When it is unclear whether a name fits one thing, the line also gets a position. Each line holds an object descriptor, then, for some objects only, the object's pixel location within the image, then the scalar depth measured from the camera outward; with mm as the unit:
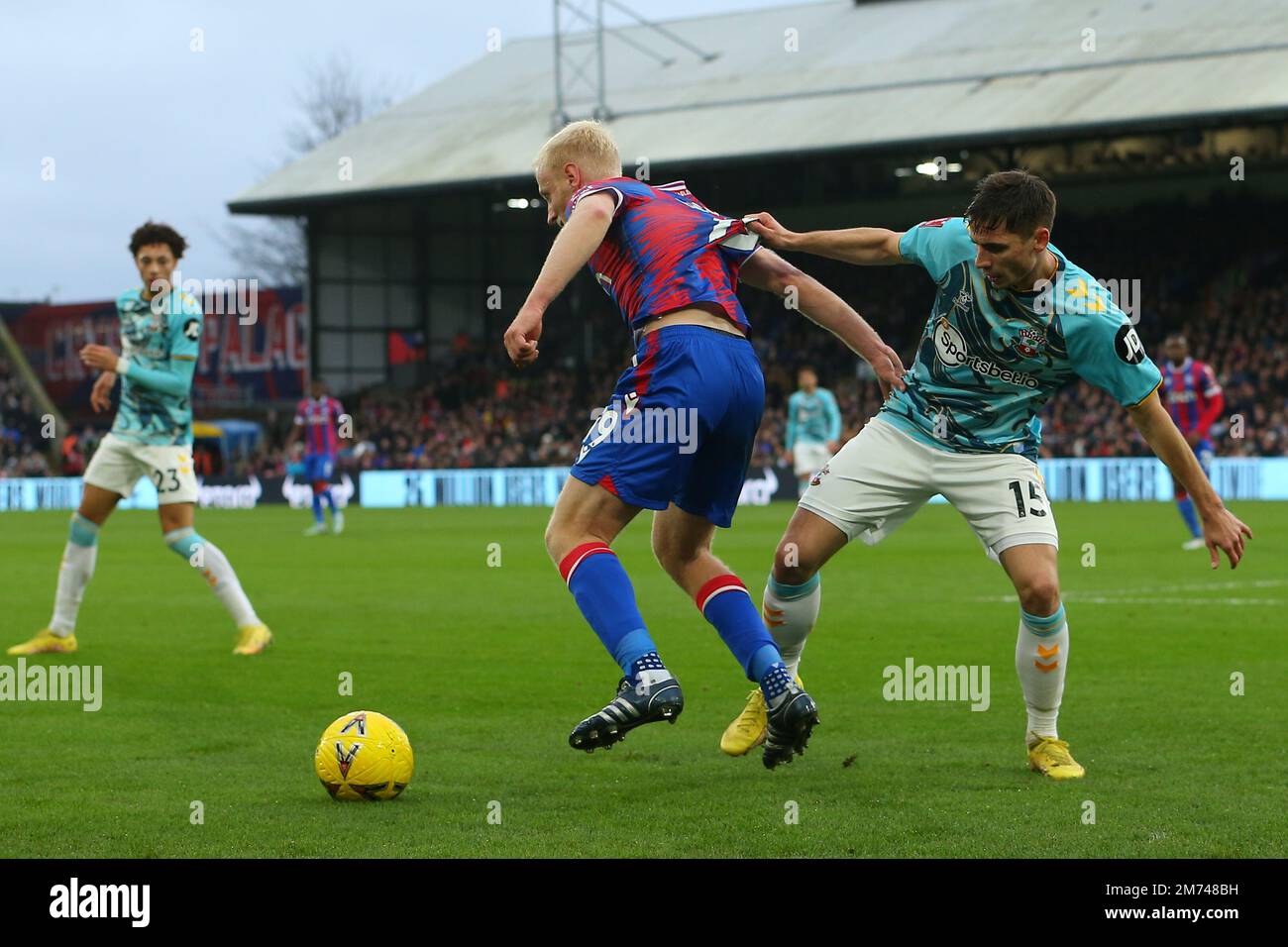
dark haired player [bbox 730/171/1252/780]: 5551
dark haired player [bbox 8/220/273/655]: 9398
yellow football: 5465
